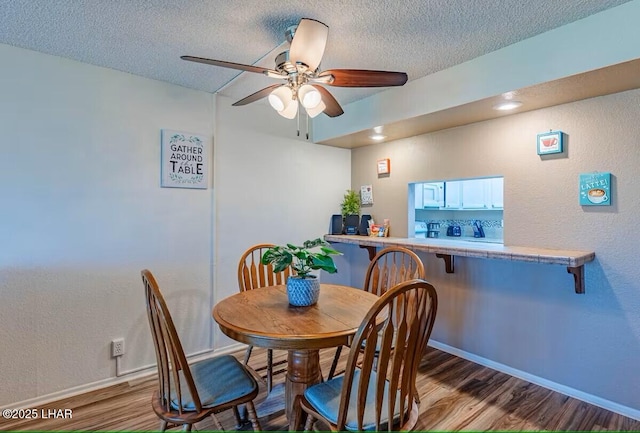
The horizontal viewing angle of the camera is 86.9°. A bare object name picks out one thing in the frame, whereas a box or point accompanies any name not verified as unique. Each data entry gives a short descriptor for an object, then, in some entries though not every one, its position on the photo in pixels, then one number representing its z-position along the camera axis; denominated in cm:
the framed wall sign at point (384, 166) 341
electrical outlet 239
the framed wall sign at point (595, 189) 207
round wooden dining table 138
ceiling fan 156
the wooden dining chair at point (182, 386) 134
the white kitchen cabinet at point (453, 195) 437
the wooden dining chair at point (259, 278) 231
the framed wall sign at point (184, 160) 261
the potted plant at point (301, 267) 174
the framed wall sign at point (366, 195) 363
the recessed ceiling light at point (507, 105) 224
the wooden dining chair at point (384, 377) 120
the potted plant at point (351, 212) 364
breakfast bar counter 198
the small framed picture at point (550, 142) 225
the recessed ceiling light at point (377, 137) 318
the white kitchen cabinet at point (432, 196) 429
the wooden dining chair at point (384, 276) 222
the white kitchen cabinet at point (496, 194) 395
